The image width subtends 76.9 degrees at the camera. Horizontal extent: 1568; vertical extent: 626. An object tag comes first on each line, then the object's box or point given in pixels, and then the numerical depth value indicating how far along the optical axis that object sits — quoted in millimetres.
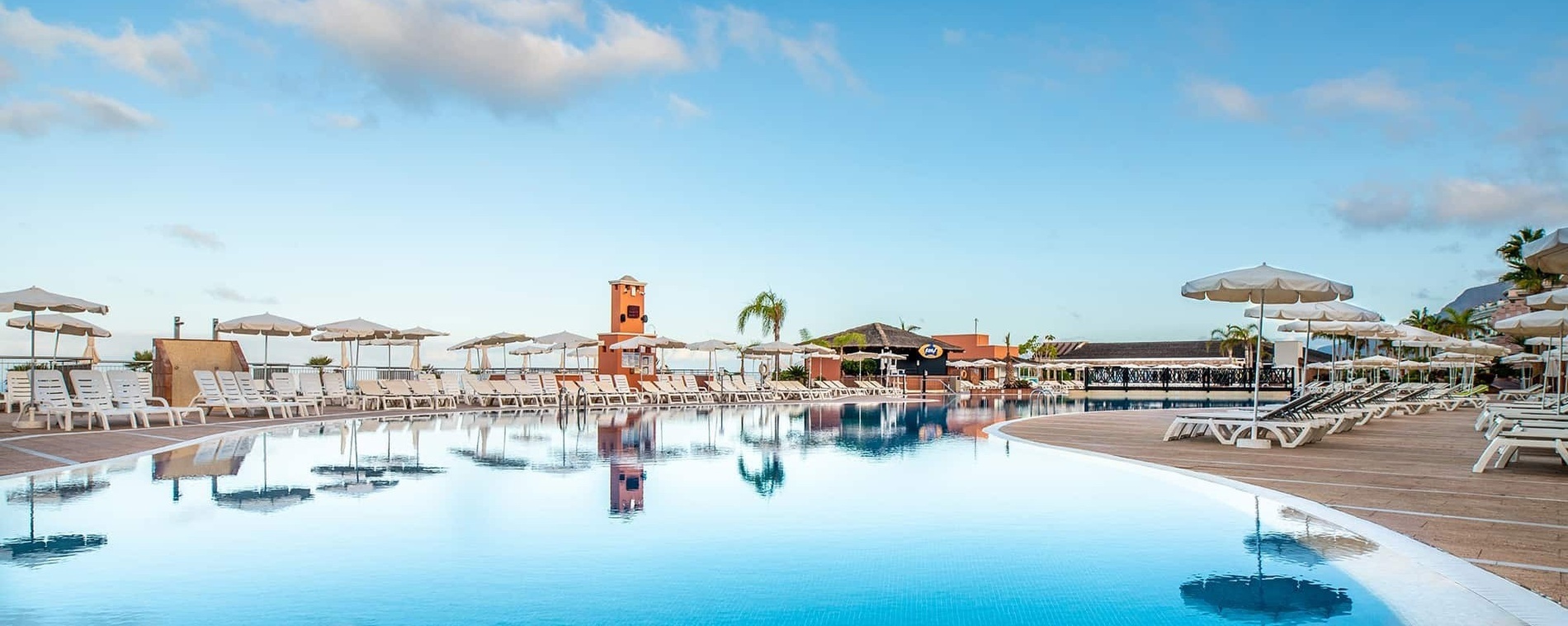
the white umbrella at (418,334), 21241
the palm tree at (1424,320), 50688
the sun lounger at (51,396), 11719
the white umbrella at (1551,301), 8008
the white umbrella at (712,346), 25875
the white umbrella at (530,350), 31906
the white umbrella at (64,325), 17172
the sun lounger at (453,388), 20064
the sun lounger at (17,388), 14734
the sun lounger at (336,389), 17953
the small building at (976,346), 58281
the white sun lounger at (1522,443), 8258
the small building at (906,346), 46219
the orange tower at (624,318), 36094
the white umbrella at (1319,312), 14686
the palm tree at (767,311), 39906
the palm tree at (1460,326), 49156
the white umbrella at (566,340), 23541
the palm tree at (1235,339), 65500
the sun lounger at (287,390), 15906
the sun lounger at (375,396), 18531
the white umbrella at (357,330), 19578
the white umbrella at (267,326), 17984
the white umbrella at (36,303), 13352
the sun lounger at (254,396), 15203
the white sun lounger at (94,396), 11930
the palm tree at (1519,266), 36250
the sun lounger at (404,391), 18922
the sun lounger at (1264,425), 10672
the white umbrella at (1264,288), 10641
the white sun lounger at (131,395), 12367
